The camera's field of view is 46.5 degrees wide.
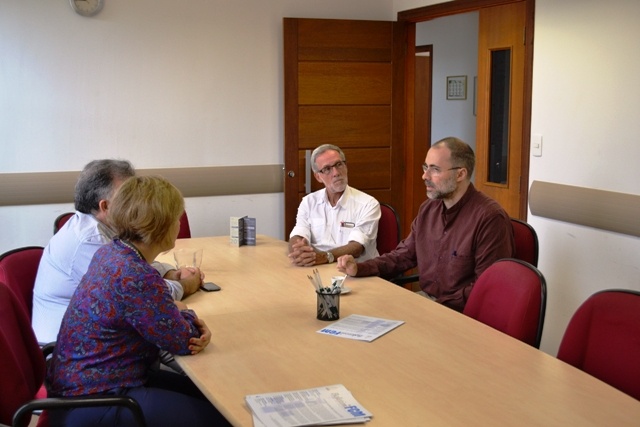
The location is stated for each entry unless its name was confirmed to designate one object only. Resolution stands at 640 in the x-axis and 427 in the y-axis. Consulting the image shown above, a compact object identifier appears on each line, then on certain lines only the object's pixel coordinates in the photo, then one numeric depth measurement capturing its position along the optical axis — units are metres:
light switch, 4.71
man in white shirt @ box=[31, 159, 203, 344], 2.93
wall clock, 5.36
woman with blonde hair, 2.28
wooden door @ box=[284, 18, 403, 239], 5.88
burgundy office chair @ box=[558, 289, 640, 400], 2.19
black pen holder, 2.71
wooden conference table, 1.90
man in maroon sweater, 3.35
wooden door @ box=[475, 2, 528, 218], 5.30
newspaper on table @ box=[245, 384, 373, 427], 1.86
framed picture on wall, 7.61
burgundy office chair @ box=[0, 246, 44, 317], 3.09
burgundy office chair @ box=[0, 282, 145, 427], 2.18
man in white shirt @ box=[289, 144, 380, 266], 4.17
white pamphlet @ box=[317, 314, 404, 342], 2.53
